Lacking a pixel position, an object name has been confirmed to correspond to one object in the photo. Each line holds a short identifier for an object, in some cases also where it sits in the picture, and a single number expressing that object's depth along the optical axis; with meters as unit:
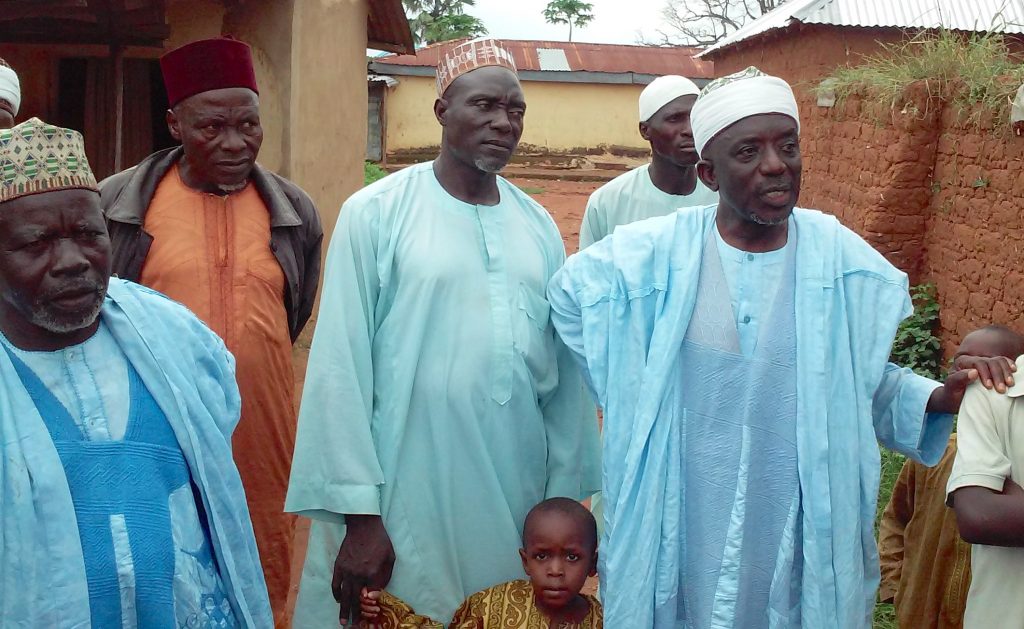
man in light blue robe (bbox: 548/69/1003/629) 2.43
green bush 7.22
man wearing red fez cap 3.42
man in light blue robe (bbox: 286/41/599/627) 2.76
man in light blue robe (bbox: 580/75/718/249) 4.67
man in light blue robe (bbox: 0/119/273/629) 1.99
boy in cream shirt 2.36
